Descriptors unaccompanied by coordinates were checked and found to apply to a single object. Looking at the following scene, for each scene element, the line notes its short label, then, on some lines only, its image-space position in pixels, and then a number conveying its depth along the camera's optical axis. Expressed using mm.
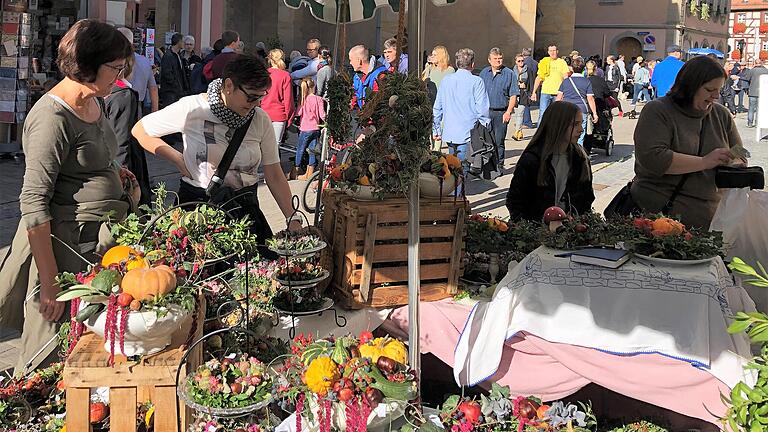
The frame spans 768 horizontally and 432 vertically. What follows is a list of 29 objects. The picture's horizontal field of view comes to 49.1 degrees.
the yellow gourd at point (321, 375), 2518
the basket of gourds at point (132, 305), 2447
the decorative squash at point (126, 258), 2656
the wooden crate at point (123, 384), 2475
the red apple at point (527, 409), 2822
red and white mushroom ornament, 3821
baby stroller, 13477
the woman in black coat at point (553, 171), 4855
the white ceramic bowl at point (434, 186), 3660
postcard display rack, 10391
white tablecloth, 3062
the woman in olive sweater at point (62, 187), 2967
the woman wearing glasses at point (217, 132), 3740
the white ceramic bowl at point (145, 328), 2445
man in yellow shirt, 14148
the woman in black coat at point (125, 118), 6668
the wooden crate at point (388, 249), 3539
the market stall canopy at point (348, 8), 4789
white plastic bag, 4496
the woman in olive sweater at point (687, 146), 4434
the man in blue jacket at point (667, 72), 16953
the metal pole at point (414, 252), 2711
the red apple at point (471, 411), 2764
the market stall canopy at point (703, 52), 33866
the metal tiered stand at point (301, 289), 3432
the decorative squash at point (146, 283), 2490
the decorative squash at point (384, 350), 2689
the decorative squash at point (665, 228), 3527
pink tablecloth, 3102
